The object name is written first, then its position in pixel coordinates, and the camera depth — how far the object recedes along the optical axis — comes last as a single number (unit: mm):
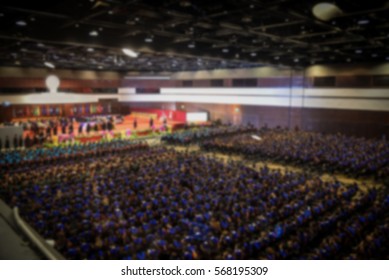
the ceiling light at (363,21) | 13708
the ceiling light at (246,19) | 13105
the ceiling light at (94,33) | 14891
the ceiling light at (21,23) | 12812
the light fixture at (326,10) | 7940
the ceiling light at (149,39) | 17100
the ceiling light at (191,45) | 19758
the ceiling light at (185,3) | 10765
